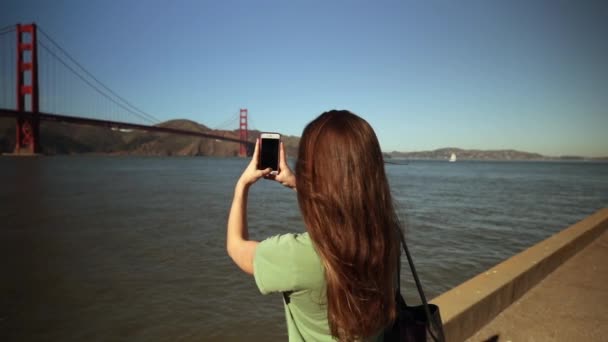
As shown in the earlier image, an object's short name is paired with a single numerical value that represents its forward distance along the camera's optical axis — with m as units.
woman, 0.82
